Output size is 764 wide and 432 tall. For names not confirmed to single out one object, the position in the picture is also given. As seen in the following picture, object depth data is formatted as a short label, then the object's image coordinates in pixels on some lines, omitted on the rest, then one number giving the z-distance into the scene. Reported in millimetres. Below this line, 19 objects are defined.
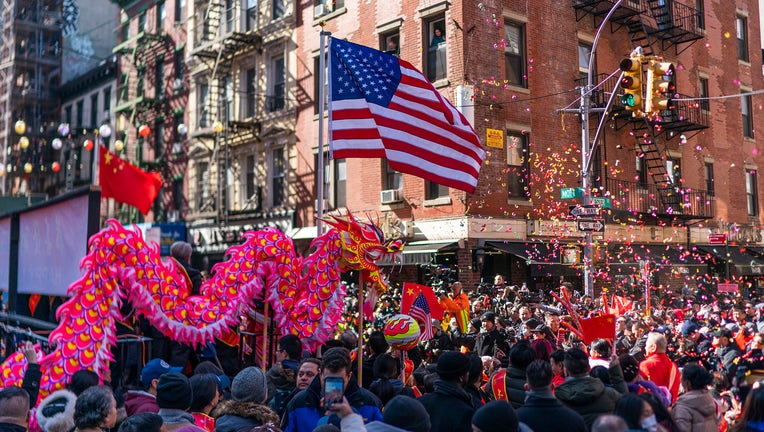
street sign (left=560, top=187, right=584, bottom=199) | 16531
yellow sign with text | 19797
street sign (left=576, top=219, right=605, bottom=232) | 15938
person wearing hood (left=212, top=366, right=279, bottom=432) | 4688
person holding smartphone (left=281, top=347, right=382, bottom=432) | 4844
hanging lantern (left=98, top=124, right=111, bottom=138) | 22202
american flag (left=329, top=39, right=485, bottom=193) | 10922
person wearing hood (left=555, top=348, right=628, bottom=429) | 5156
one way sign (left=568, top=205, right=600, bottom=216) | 15953
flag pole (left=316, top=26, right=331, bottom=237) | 13500
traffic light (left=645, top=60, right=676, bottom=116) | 13008
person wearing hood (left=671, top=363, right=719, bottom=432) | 5543
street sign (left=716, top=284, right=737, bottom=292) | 17953
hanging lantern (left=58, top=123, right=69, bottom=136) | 23955
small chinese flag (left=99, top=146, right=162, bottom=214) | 21875
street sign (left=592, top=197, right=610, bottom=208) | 16688
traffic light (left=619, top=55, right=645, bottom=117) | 13227
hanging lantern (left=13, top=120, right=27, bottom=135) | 23172
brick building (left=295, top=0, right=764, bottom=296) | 19844
